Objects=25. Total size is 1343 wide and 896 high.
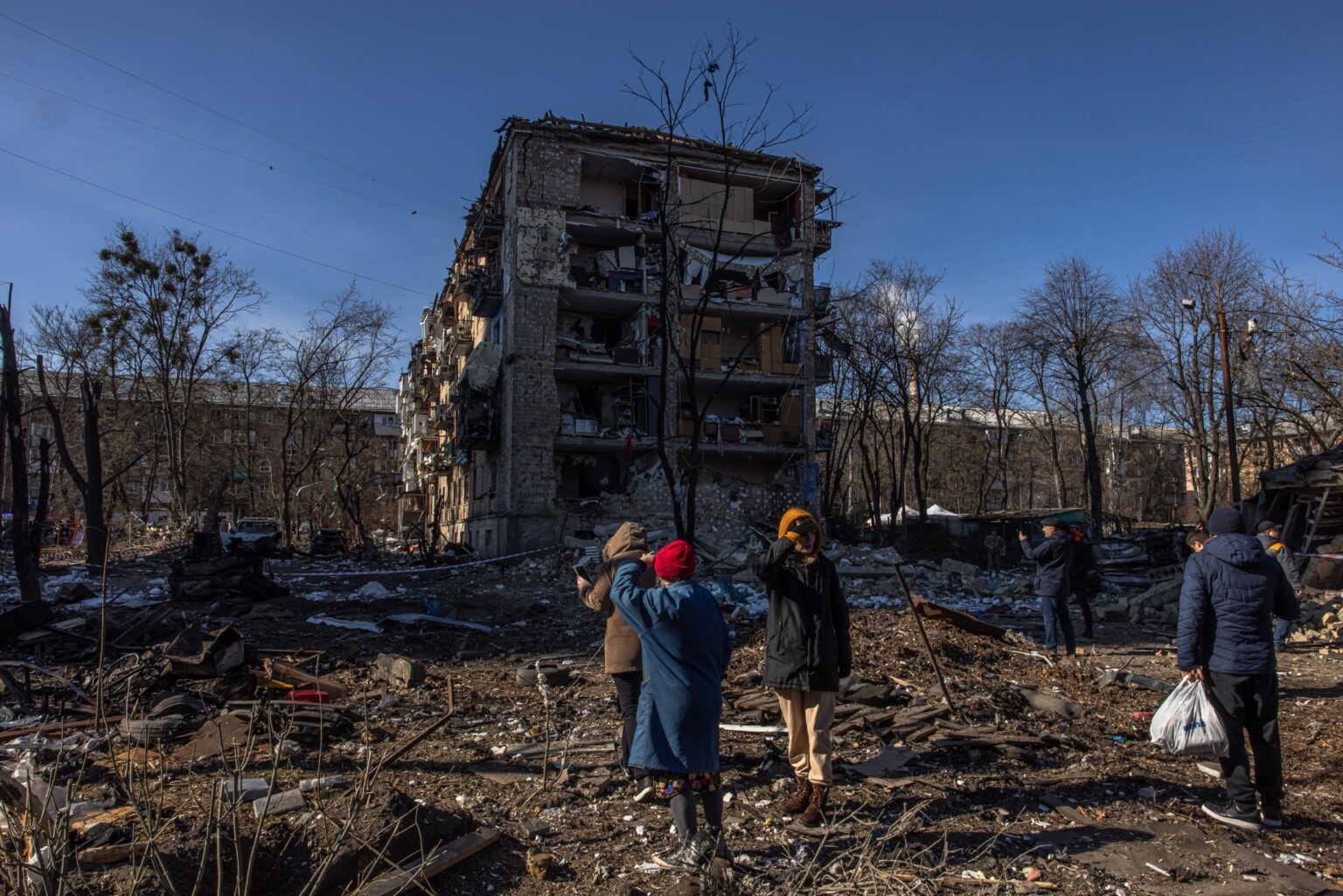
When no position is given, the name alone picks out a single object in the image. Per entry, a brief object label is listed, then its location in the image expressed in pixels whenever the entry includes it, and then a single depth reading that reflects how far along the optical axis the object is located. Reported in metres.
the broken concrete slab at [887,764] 5.52
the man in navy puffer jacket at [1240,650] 4.63
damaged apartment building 25.80
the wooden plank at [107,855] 3.46
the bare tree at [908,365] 30.91
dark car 30.02
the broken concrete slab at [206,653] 6.97
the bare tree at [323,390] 33.94
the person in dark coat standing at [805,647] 4.48
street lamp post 20.91
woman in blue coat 3.71
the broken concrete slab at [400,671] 8.13
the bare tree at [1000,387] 36.47
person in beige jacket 4.99
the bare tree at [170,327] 28.33
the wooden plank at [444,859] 3.33
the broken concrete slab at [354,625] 11.13
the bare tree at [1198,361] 25.86
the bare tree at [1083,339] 29.47
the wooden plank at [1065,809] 4.77
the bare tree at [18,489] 11.07
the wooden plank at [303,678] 7.12
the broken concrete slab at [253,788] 4.47
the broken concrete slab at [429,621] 11.55
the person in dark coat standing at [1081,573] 11.45
